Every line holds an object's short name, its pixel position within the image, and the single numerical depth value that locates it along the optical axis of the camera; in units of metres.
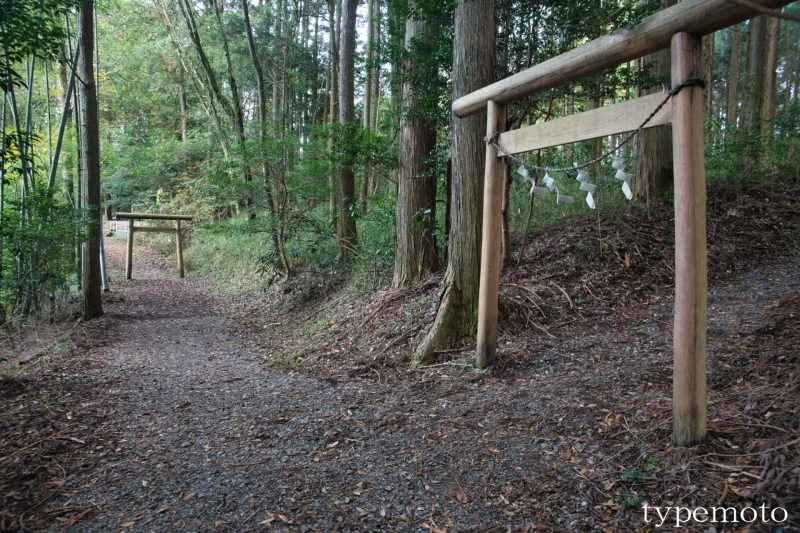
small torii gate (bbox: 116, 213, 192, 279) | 12.53
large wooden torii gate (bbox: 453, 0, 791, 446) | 2.48
